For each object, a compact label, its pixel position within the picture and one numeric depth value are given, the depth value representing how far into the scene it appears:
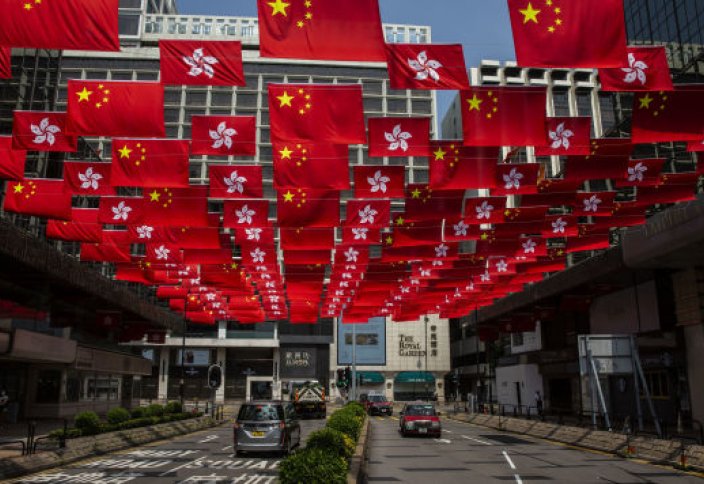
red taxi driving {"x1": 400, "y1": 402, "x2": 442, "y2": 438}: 27.06
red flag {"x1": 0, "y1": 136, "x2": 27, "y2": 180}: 14.89
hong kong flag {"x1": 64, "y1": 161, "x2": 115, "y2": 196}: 15.80
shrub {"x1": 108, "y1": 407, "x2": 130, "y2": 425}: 26.23
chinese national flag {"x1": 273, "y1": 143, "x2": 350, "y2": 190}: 13.98
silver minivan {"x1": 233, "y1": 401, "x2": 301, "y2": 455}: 18.50
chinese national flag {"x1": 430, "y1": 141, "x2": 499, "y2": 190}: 14.53
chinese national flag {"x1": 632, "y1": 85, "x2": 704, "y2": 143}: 12.26
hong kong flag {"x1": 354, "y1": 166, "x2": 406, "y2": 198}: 15.50
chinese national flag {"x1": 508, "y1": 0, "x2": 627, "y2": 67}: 9.80
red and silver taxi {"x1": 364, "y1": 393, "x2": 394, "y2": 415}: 53.09
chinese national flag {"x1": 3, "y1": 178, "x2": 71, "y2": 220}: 17.12
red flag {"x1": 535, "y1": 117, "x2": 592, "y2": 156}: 13.52
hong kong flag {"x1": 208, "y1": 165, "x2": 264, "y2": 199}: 15.57
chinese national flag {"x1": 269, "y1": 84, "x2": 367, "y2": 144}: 11.54
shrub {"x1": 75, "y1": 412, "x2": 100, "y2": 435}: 22.44
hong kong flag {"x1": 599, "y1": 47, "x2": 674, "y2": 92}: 11.05
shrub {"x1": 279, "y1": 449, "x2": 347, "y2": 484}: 8.41
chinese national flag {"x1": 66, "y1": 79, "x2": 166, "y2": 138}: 11.44
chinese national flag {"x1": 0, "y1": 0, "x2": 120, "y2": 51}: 9.23
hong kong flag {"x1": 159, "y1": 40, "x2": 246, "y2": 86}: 10.55
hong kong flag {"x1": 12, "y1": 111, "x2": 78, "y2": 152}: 13.12
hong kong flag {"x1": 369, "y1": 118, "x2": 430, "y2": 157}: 12.97
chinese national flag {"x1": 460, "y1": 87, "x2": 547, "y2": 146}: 11.83
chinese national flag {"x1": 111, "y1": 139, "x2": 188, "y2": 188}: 14.38
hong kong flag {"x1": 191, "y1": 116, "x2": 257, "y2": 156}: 13.02
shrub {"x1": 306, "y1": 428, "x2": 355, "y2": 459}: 11.69
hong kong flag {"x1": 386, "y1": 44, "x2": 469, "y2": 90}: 10.41
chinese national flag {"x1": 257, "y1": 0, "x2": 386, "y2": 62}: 9.59
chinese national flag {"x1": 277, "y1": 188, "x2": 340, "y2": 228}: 17.11
